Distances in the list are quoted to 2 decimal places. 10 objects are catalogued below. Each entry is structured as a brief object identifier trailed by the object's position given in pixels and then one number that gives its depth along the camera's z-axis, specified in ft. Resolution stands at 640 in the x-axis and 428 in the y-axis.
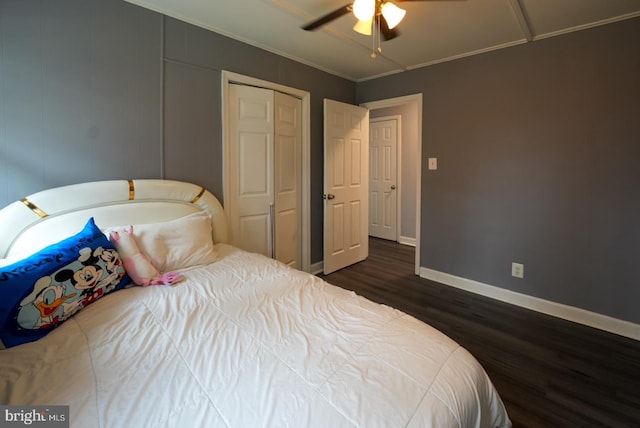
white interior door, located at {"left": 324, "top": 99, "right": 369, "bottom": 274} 11.46
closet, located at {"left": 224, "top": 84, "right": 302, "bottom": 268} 9.11
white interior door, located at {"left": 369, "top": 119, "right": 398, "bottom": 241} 17.15
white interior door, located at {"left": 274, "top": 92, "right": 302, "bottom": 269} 10.27
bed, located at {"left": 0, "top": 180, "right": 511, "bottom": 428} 2.69
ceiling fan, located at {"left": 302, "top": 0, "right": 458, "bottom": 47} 5.40
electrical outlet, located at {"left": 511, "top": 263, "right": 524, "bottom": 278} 9.29
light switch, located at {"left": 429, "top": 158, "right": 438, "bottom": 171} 10.98
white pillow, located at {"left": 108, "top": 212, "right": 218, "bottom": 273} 6.02
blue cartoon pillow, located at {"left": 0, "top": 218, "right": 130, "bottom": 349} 3.72
